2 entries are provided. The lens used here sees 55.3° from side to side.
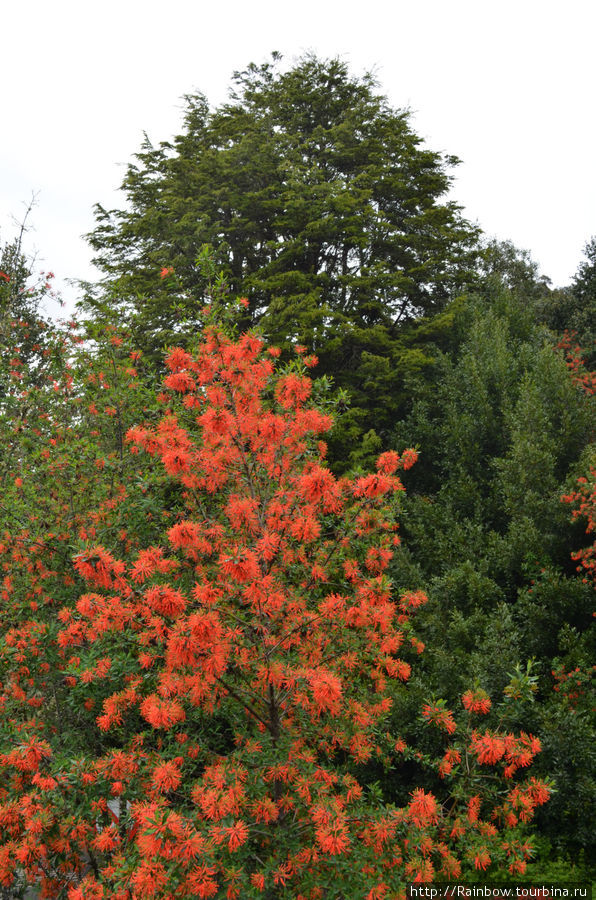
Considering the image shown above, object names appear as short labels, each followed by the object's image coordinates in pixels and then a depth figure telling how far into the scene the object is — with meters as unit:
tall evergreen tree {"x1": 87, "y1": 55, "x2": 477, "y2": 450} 13.98
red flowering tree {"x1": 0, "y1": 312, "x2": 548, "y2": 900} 3.78
